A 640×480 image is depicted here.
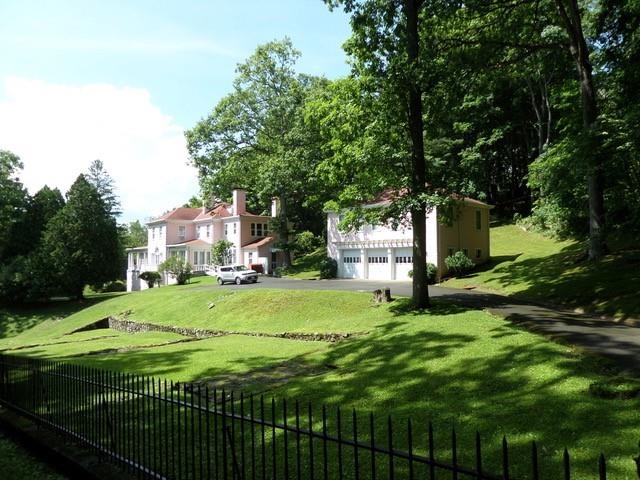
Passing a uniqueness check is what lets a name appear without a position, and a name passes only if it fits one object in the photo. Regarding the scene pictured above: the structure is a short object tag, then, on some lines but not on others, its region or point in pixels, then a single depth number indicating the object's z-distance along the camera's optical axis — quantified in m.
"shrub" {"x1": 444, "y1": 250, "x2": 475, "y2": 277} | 32.66
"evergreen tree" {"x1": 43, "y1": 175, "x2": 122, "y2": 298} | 50.50
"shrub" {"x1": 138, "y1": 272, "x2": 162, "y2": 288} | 51.19
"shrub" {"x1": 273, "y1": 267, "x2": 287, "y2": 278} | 47.38
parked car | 41.00
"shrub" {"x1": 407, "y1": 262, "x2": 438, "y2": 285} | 31.72
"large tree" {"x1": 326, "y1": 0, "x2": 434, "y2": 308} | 18.11
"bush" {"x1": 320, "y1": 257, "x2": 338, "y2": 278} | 39.47
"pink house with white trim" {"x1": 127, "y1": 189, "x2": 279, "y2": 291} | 54.41
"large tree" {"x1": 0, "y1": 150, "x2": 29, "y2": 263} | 53.08
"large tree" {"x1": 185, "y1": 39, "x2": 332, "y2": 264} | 47.81
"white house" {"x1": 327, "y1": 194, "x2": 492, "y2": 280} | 33.38
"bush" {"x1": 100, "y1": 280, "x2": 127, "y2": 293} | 64.50
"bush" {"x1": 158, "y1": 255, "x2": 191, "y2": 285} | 47.31
